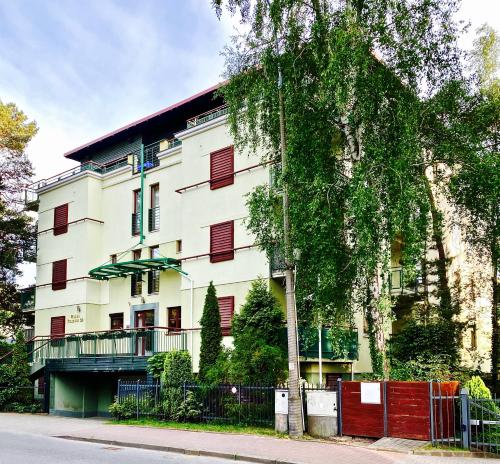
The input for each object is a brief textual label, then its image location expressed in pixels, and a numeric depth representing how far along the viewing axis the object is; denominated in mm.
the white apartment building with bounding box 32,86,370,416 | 23219
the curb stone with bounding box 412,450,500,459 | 13125
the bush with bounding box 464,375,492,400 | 14465
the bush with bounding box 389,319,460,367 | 20422
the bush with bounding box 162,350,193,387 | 19734
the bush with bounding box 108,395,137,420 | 20578
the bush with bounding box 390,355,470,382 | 17594
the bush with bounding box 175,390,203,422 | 18891
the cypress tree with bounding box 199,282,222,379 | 20438
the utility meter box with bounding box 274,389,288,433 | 16250
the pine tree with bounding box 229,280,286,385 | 18047
